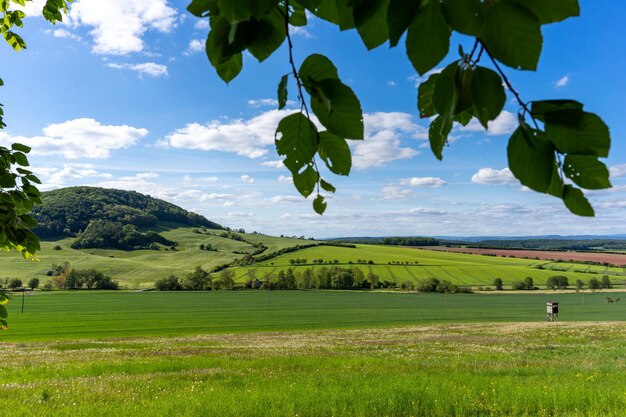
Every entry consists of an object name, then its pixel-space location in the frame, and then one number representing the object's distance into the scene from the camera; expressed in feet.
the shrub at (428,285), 347.97
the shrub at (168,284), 376.27
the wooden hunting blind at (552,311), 179.51
